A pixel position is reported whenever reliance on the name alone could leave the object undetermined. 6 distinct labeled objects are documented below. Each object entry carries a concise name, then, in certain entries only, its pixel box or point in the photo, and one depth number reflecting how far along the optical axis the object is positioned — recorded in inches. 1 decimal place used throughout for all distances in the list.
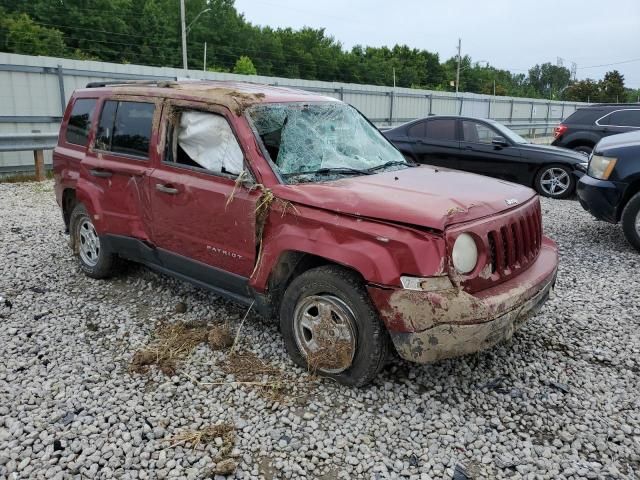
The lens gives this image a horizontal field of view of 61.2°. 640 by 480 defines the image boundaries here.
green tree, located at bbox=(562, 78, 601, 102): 2432.8
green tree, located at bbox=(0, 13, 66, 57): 1859.0
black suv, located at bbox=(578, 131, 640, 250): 256.8
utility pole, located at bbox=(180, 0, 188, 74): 1542.3
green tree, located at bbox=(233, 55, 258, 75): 2158.1
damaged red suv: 122.5
